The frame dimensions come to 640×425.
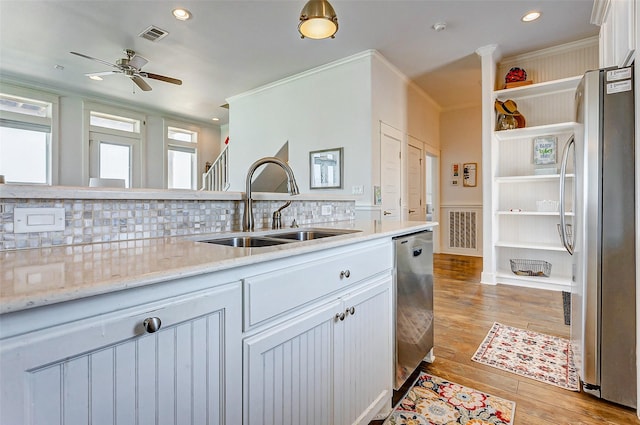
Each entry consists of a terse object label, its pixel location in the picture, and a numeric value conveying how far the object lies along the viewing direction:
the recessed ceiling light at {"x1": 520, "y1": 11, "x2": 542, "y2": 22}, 3.15
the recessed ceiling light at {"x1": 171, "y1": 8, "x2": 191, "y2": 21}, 3.16
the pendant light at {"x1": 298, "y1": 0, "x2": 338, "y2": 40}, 1.75
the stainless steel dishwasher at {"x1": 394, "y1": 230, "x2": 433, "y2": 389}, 1.59
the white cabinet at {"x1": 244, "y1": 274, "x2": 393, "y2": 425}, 0.88
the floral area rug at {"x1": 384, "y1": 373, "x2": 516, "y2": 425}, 1.49
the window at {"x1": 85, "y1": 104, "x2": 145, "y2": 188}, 5.87
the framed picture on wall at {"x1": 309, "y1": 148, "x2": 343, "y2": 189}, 4.21
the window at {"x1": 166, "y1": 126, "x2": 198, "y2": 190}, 7.03
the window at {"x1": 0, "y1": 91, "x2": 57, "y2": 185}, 5.03
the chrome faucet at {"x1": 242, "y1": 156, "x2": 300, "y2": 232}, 1.54
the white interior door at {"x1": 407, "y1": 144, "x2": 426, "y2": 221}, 5.22
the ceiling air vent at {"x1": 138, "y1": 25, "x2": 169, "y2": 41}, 3.51
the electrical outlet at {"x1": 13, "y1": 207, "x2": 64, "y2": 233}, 0.95
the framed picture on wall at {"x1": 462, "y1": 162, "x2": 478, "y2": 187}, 5.95
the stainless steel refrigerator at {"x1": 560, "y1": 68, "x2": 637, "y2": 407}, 1.53
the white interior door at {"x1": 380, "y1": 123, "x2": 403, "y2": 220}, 4.22
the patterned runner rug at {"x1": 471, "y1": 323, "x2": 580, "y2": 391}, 1.86
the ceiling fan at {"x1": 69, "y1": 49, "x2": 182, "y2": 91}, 3.77
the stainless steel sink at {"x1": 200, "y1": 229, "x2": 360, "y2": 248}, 1.42
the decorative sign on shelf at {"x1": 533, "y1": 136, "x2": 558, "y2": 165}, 3.77
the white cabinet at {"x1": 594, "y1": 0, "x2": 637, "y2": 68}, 1.62
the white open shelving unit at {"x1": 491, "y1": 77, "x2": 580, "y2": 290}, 3.70
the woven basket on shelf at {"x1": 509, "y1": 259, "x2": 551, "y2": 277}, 3.77
